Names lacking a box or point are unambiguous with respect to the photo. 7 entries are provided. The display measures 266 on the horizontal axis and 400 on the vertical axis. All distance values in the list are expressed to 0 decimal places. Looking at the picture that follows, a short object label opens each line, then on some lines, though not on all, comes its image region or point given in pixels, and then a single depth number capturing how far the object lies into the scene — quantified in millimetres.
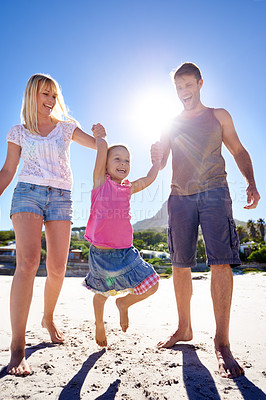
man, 2508
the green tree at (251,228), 61281
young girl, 2426
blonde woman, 2305
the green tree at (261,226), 59422
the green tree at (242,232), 61184
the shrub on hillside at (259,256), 28367
